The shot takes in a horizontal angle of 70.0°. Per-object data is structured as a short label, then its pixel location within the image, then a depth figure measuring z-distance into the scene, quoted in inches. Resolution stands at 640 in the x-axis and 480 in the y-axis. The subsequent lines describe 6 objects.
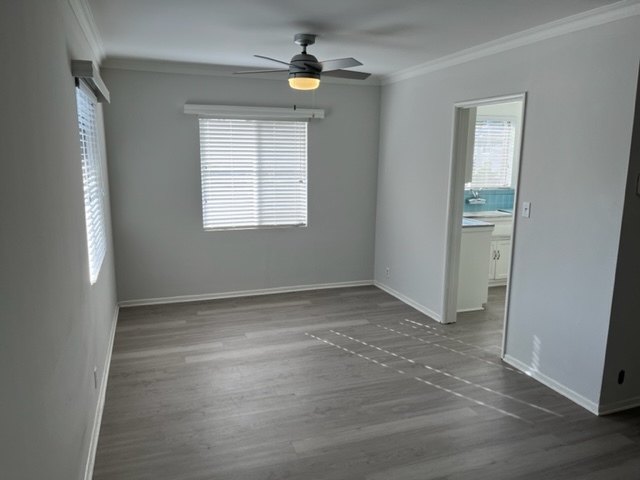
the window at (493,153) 247.1
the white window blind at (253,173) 200.7
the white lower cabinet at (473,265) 191.5
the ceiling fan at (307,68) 128.0
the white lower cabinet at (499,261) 230.1
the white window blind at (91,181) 117.5
